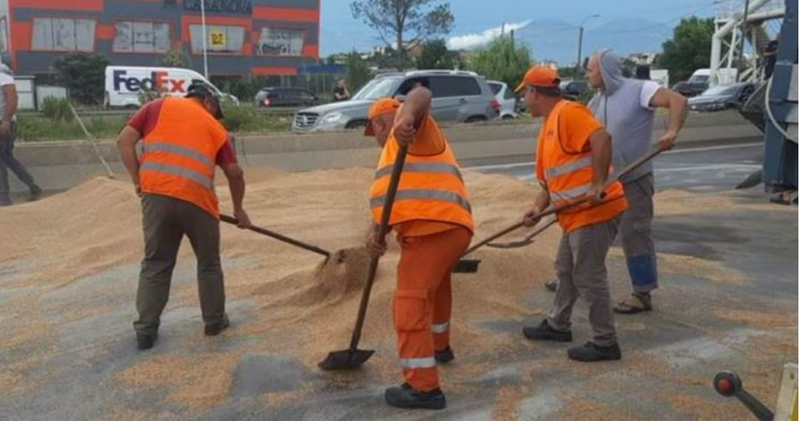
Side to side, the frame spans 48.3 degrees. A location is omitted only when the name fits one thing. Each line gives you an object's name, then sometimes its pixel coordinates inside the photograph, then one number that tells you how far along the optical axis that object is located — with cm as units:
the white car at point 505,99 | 2187
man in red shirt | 506
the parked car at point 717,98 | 2811
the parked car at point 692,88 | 3968
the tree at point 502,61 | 5259
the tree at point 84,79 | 4616
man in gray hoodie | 560
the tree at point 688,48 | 6550
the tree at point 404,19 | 7212
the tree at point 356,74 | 4747
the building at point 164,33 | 5269
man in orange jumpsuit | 413
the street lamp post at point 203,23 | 5564
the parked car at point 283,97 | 4175
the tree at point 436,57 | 5341
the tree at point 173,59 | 5012
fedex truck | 3831
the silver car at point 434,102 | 1669
